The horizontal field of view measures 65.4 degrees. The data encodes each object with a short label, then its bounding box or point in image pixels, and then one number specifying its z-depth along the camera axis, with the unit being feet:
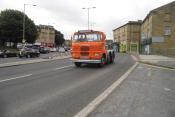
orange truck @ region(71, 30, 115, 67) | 33.67
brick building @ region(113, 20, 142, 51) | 152.42
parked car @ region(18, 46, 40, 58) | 66.36
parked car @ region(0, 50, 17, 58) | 68.24
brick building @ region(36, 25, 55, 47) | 191.96
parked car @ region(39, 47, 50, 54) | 103.53
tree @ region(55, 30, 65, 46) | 219.18
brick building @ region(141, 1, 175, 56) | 96.19
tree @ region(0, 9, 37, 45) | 110.98
